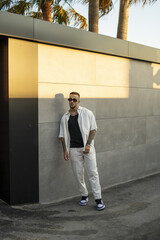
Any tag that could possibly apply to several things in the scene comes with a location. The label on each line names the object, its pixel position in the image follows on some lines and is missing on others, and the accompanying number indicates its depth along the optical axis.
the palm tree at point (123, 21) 11.75
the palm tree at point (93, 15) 10.17
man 4.88
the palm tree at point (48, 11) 14.51
